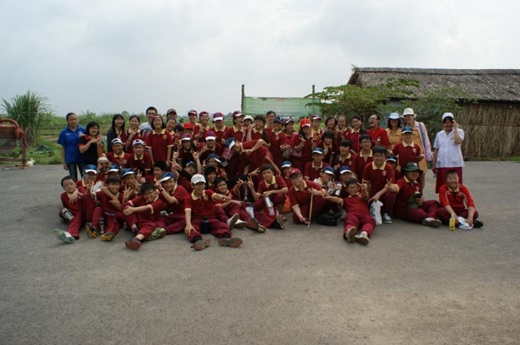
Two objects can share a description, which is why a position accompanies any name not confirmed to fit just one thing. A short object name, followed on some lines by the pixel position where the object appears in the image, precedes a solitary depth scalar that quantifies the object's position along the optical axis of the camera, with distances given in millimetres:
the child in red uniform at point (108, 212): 5660
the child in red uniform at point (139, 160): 6891
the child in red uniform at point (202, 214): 5445
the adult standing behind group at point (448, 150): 6827
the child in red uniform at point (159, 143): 7301
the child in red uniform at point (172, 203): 5715
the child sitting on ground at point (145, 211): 5551
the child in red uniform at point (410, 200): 6254
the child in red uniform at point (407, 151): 6680
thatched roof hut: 16219
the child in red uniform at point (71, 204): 5859
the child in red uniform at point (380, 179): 6250
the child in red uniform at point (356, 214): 5254
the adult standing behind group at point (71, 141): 7316
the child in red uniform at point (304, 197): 6289
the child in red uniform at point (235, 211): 5883
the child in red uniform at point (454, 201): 5963
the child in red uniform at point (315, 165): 6957
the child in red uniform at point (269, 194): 6363
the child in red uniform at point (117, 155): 6813
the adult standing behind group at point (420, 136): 6947
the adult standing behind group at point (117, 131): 7406
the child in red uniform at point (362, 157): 6617
